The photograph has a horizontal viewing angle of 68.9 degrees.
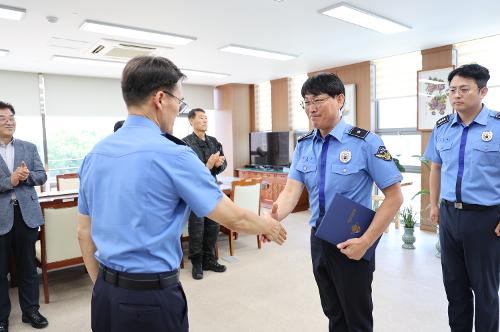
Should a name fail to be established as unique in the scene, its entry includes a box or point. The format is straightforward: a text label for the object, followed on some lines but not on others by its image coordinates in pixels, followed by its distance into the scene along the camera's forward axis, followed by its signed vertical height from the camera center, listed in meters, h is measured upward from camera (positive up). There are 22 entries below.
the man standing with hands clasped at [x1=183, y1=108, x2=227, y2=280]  3.61 -0.87
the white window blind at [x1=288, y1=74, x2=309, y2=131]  7.48 +0.52
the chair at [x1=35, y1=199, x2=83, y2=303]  3.01 -0.84
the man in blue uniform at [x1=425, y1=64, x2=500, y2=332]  1.96 -0.43
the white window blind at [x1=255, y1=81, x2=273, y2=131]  8.20 +0.60
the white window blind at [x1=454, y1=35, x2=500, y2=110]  4.71 +0.95
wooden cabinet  6.92 -1.06
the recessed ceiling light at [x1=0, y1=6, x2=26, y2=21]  3.42 +1.23
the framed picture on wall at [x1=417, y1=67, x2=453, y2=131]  5.09 +0.46
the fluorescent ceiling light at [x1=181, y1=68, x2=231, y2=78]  6.77 +1.18
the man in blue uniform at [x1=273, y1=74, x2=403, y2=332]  1.56 -0.25
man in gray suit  2.55 -0.54
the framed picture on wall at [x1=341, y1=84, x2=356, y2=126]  6.28 +0.47
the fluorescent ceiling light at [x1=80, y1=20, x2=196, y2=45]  4.00 +1.22
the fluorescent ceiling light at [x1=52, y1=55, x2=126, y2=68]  5.49 +1.21
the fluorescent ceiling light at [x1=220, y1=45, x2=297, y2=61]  5.14 +1.20
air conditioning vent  4.67 +1.19
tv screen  7.52 -0.32
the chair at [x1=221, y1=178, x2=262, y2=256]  4.16 -0.69
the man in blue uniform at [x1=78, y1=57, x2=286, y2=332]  1.08 -0.21
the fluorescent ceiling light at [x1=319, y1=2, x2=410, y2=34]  3.64 +1.21
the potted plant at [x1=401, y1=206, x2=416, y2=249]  4.43 -1.22
